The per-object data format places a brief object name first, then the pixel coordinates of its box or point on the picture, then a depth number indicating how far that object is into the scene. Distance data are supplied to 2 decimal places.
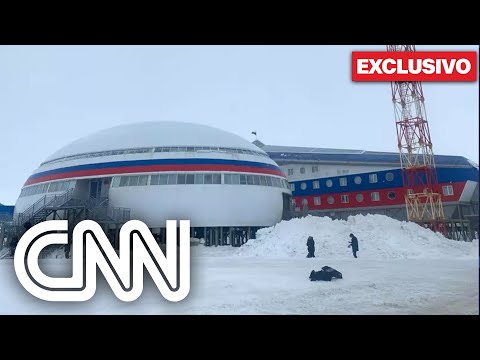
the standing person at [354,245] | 19.52
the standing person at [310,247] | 19.81
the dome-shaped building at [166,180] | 27.75
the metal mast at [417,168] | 34.75
